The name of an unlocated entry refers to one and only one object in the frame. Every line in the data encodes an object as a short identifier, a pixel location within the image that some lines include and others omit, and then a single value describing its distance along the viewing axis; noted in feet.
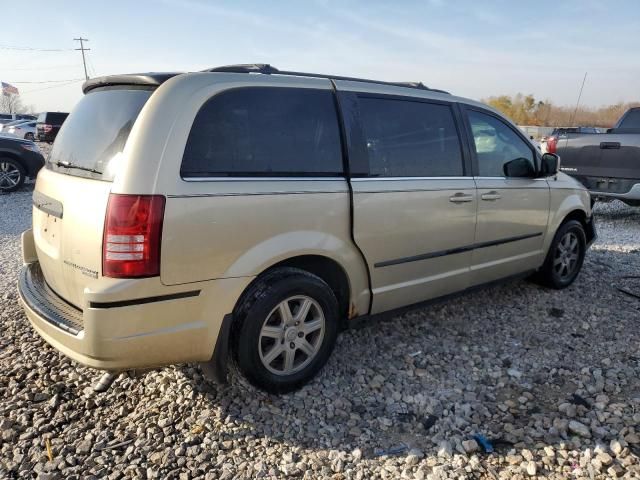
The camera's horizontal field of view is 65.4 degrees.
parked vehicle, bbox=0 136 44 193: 34.32
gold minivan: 7.70
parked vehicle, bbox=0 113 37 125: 111.70
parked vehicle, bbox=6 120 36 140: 90.38
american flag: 187.83
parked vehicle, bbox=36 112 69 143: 76.38
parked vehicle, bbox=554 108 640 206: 25.27
